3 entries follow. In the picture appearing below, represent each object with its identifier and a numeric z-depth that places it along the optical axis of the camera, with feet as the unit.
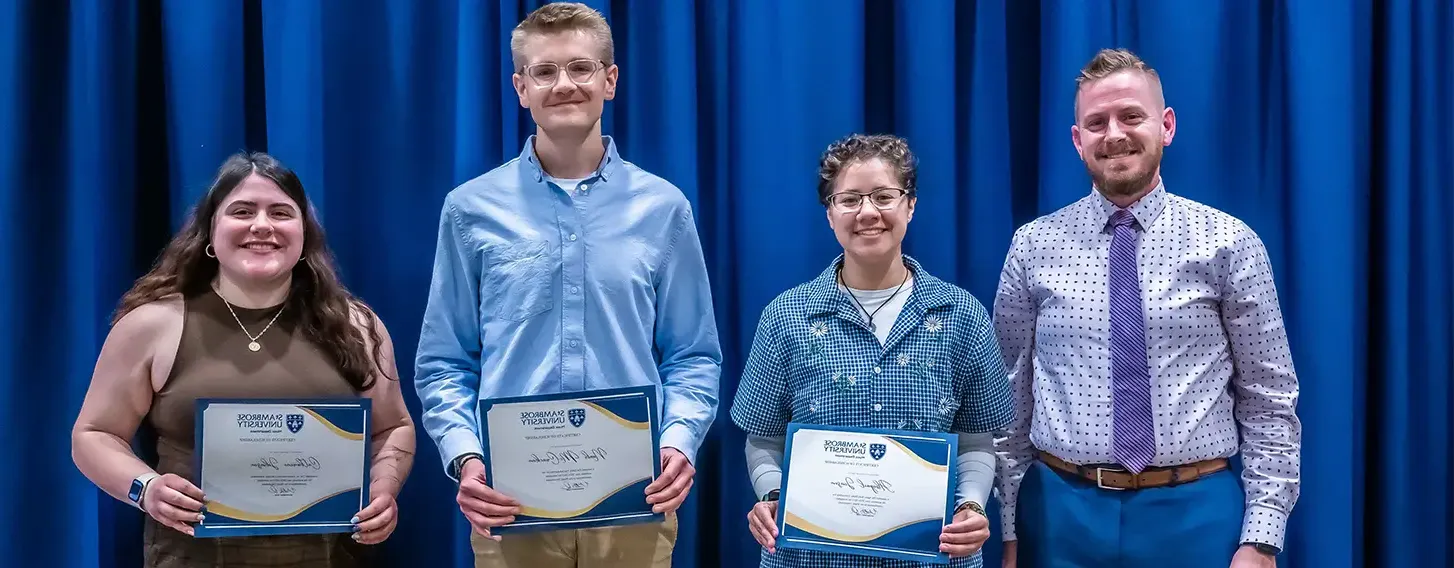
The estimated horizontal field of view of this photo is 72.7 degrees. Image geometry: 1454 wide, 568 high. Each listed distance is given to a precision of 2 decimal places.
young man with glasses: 6.91
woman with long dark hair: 6.95
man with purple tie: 6.82
